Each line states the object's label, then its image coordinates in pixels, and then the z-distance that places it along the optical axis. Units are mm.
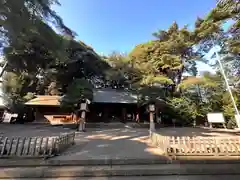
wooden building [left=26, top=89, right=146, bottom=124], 20047
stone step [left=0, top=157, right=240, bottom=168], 5305
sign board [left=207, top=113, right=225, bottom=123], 16631
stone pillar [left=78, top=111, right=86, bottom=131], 13961
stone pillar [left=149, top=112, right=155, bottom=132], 13250
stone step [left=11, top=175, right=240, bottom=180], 4672
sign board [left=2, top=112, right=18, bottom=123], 23777
